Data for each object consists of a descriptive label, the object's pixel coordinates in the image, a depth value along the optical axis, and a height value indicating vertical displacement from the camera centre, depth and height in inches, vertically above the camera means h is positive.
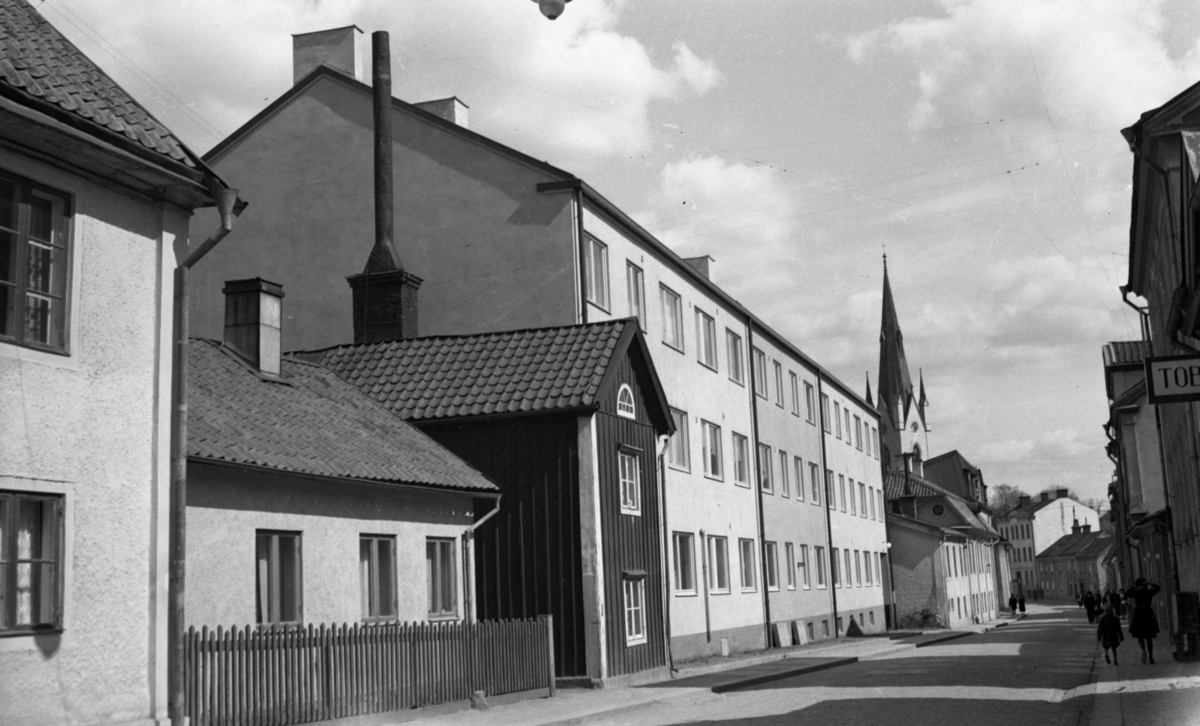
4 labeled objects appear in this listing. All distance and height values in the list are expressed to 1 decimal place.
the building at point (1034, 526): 6530.5 +183.4
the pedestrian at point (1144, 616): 925.2 -40.4
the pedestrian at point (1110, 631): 962.1 -51.7
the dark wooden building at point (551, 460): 823.7 +78.3
